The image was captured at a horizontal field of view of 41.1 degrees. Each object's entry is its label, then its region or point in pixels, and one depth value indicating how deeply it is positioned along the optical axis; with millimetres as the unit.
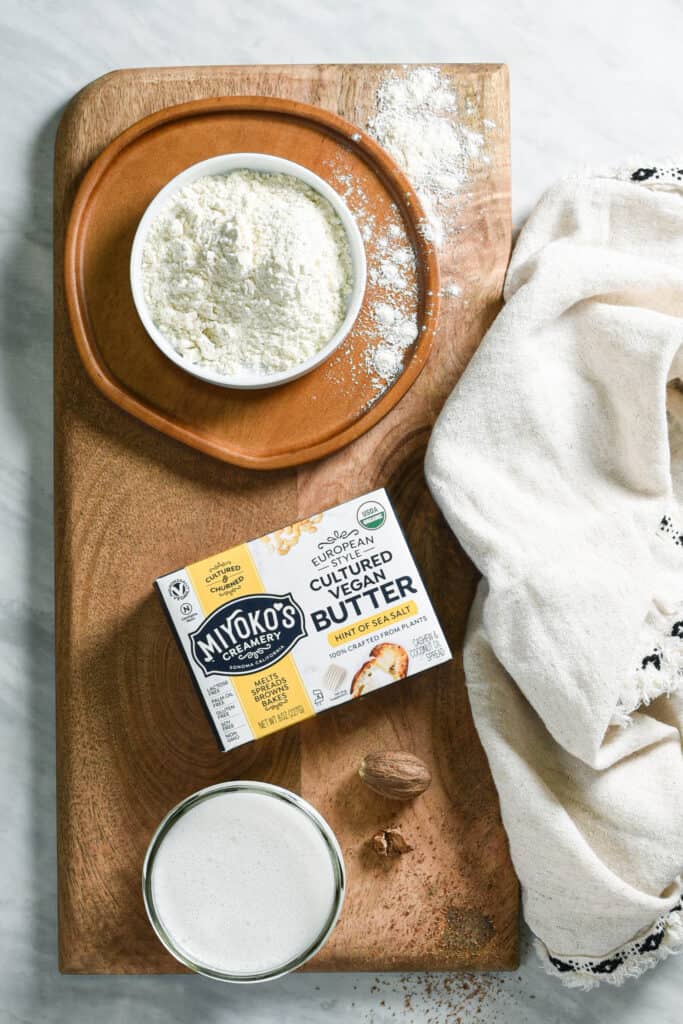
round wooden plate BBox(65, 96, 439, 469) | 890
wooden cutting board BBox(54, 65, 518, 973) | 881
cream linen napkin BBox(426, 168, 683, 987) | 840
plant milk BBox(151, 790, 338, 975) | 797
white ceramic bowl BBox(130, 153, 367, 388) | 843
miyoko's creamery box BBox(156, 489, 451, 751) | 805
